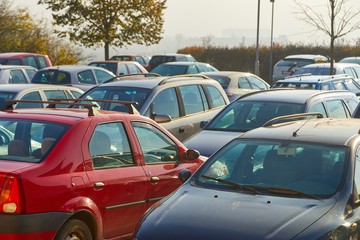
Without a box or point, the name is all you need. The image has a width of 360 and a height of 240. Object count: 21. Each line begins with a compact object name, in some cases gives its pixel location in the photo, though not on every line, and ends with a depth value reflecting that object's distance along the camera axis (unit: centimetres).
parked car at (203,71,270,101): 2354
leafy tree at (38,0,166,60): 4144
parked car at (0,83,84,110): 1505
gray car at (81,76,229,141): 1465
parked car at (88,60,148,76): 3086
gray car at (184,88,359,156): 1287
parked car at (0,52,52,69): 2956
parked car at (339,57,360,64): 3897
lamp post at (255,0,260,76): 4301
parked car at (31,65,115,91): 2459
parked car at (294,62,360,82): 2798
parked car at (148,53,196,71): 4188
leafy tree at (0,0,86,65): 4219
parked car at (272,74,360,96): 1912
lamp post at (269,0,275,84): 5113
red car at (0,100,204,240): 757
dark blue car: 667
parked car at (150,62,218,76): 3039
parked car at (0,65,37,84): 2336
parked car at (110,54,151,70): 4503
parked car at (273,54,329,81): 3822
